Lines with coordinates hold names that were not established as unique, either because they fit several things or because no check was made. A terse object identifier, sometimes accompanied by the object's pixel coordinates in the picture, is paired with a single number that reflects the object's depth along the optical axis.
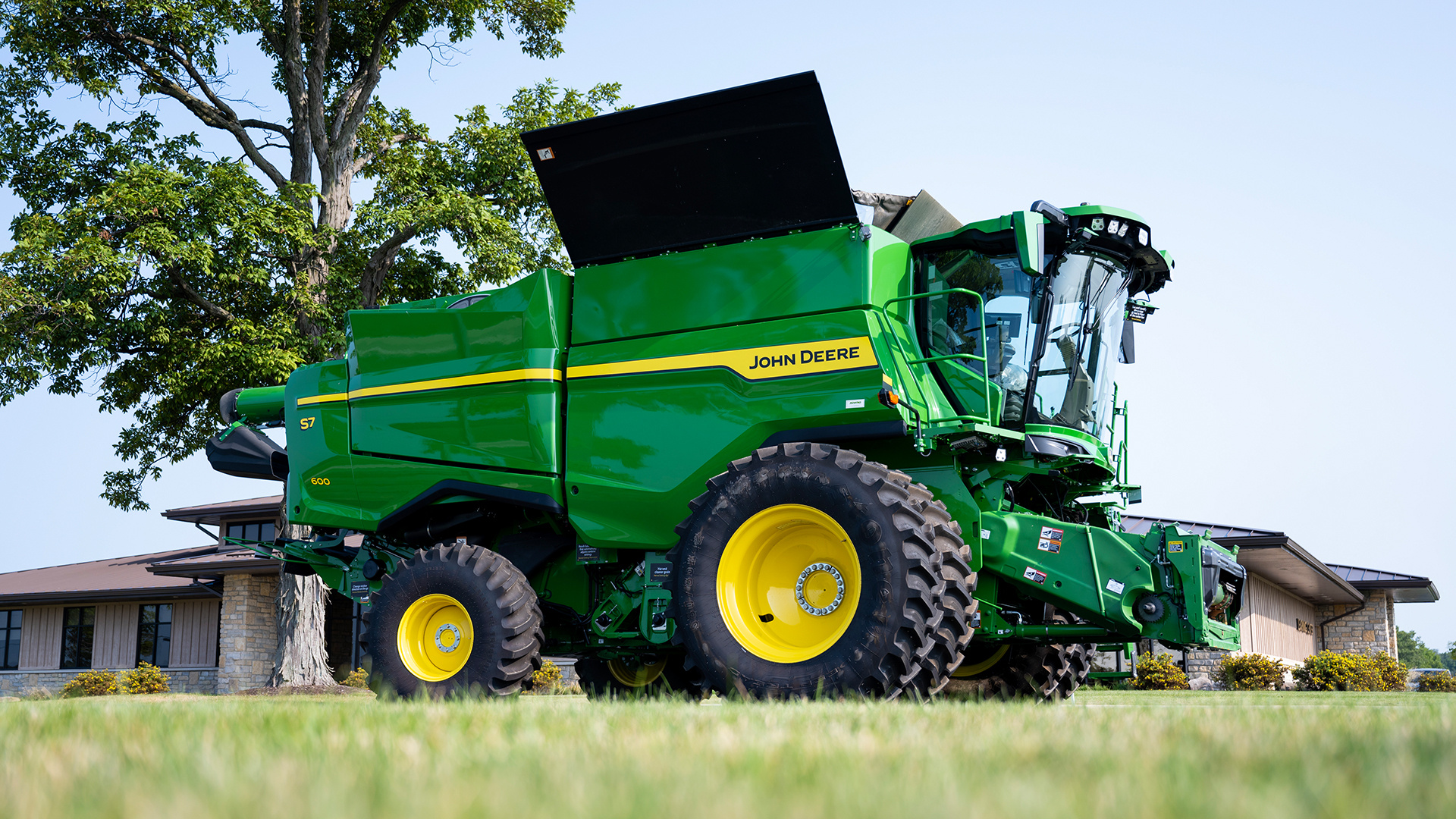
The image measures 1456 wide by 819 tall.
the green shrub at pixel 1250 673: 20.77
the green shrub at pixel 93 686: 25.11
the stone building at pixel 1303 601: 21.92
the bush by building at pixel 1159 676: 20.03
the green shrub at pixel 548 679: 20.36
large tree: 17.42
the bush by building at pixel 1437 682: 22.92
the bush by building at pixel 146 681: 25.61
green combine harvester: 7.06
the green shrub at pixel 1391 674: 22.00
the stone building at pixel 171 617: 25.66
